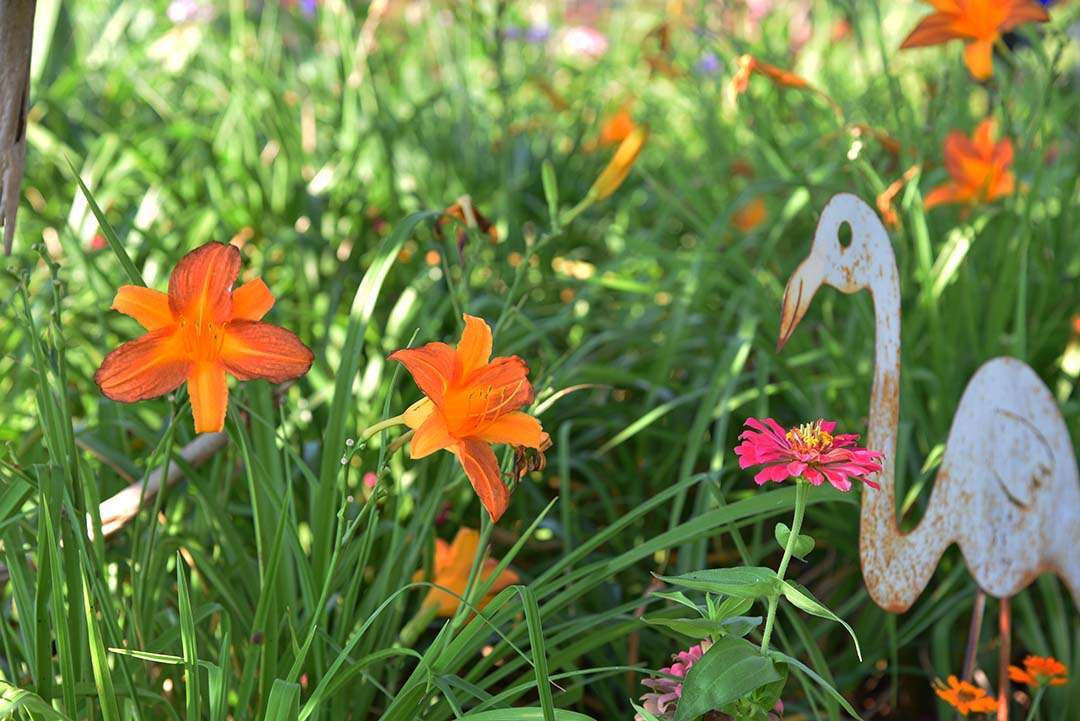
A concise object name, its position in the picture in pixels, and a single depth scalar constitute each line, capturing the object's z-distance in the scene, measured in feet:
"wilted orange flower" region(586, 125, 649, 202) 4.25
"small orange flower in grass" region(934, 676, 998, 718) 3.45
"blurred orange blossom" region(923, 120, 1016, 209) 5.45
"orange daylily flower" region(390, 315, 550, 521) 2.77
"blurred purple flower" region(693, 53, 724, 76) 10.12
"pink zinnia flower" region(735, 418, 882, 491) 2.54
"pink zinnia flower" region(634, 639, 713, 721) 2.78
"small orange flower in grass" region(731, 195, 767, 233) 7.87
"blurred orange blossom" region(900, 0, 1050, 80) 4.37
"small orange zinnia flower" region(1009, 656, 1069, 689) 3.51
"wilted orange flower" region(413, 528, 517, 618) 4.08
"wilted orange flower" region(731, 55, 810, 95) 4.50
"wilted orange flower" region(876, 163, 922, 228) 4.55
